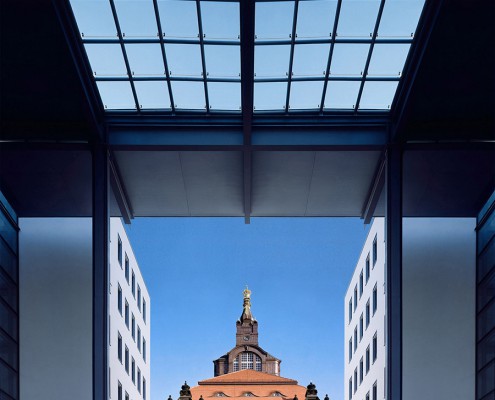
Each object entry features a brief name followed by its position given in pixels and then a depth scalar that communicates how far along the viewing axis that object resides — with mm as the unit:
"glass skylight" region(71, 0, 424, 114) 25359
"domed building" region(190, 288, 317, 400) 112688
